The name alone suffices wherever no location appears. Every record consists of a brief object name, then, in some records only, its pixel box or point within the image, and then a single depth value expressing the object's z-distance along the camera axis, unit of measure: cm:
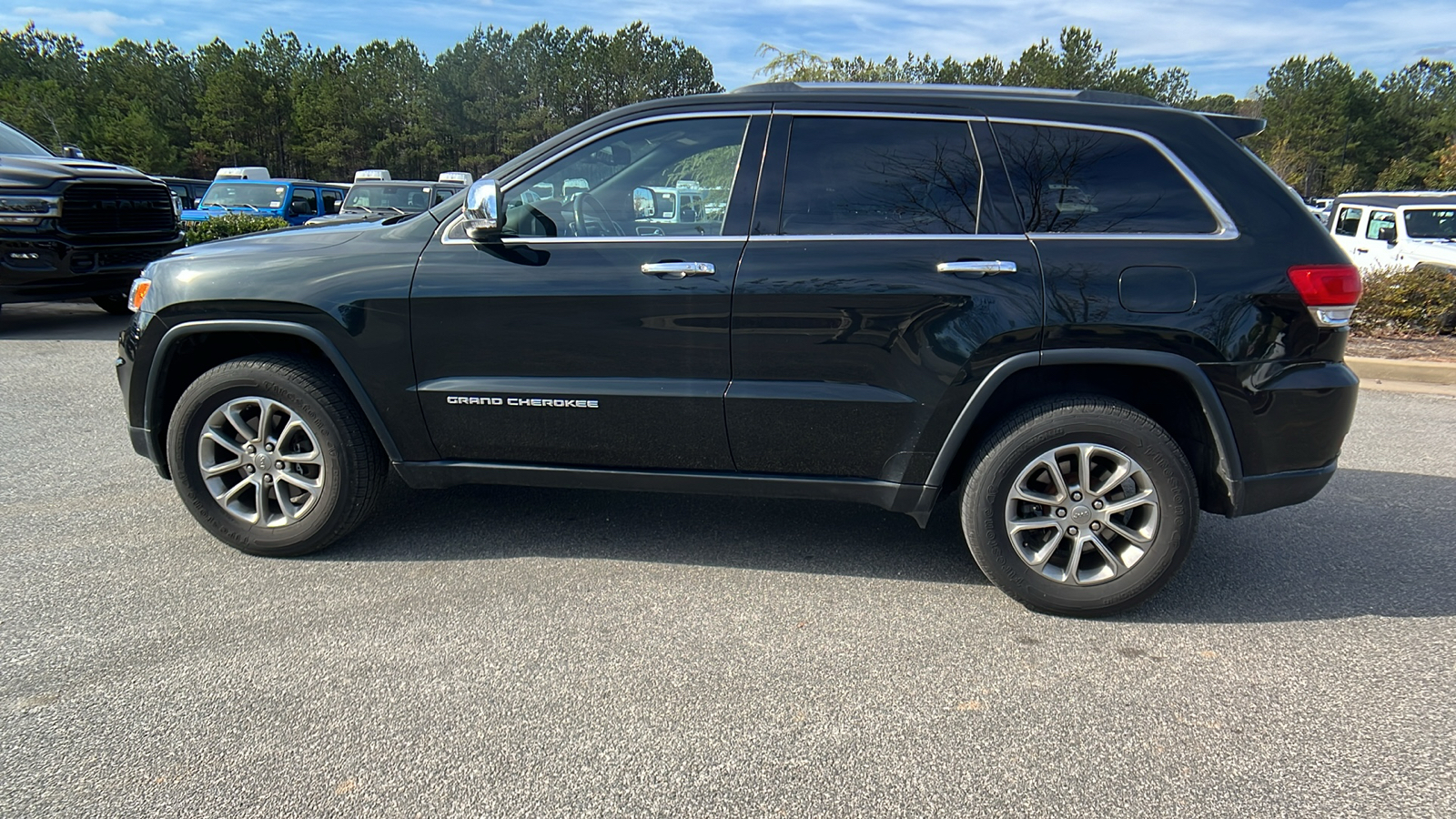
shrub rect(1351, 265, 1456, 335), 880
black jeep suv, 304
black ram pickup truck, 822
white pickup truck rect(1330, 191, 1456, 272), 1250
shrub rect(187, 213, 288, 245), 1269
